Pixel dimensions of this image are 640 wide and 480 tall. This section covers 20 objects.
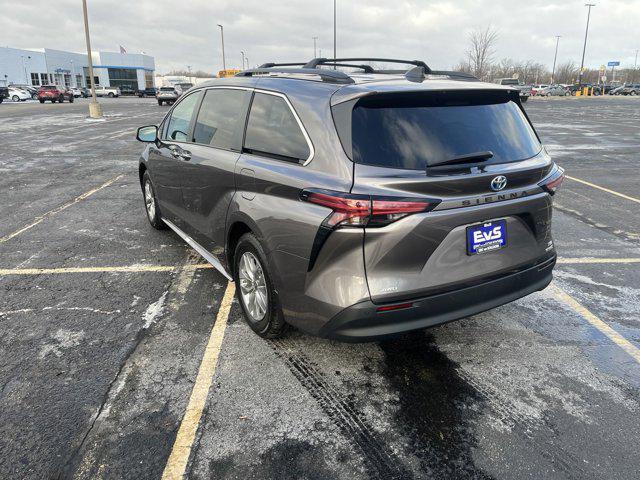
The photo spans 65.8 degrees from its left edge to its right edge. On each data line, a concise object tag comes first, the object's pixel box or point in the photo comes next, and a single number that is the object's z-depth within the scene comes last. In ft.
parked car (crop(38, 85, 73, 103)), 174.60
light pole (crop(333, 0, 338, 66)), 170.48
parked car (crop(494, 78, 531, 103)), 147.55
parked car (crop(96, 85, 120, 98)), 260.74
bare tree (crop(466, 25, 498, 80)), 197.65
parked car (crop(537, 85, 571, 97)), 227.12
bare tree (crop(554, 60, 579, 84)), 374.63
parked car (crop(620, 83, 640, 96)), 248.32
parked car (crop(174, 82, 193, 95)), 151.39
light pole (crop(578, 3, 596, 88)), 236.02
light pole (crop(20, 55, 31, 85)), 278.26
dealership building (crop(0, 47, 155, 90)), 270.67
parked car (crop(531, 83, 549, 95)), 228.88
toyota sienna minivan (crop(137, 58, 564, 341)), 8.55
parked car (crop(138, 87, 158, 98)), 266.12
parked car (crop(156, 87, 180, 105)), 145.28
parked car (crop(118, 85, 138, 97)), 309.22
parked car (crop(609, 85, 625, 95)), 248.59
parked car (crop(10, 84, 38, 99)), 204.64
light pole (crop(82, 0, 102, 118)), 77.66
